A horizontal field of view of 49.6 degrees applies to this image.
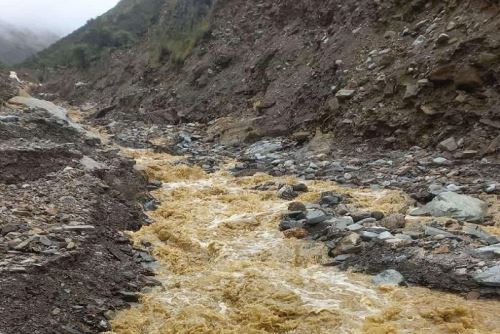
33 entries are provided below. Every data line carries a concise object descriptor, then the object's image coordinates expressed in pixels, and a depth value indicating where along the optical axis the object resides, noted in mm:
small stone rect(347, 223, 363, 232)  9086
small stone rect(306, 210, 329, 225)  9773
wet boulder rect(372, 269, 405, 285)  7406
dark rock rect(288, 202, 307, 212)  10484
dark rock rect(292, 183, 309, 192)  12039
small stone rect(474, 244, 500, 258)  7348
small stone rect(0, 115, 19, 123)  14658
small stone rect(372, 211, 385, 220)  9578
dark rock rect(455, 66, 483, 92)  13219
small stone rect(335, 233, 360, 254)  8477
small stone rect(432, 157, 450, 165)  12063
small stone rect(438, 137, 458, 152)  12589
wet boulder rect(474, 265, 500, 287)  6859
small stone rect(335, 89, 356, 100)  16188
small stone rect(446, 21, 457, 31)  14641
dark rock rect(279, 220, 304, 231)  9859
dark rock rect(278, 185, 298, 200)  11727
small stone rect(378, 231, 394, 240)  8523
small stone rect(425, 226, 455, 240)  8136
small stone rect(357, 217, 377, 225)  9414
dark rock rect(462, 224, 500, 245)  7891
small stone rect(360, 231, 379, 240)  8633
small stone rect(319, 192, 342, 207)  10786
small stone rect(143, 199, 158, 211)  11469
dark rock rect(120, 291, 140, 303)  7312
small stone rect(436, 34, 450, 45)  14368
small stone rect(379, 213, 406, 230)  9047
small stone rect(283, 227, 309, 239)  9438
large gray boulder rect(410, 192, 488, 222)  9148
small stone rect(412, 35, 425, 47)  15406
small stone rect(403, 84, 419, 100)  14344
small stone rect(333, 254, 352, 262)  8344
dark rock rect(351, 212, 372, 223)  9609
